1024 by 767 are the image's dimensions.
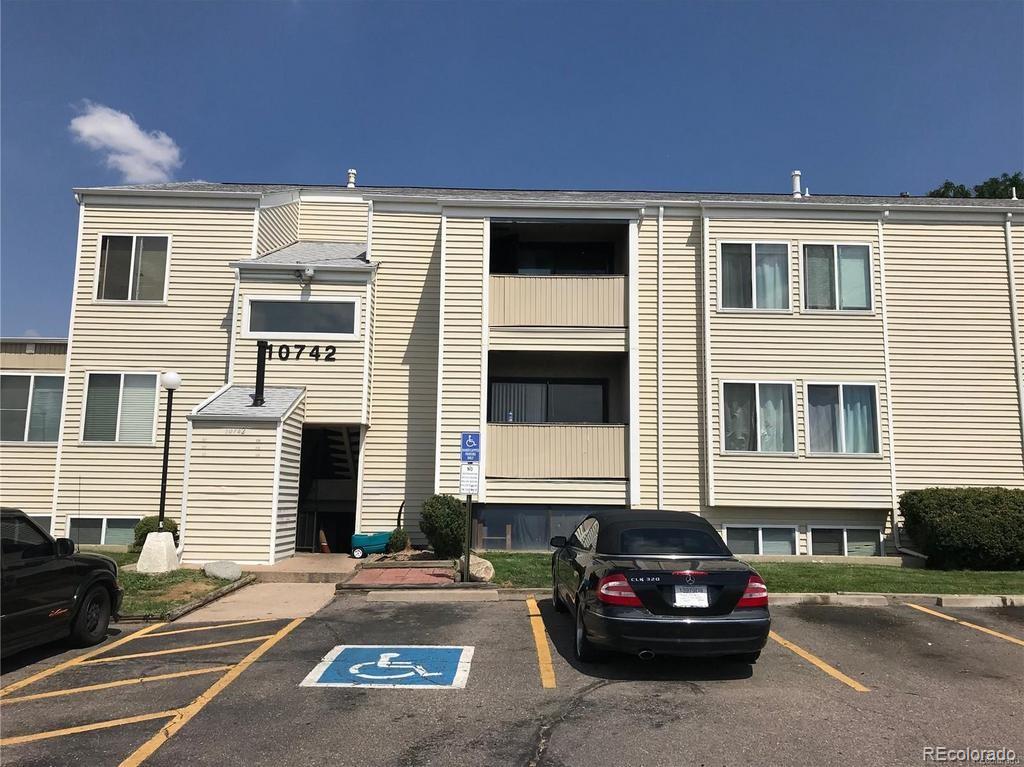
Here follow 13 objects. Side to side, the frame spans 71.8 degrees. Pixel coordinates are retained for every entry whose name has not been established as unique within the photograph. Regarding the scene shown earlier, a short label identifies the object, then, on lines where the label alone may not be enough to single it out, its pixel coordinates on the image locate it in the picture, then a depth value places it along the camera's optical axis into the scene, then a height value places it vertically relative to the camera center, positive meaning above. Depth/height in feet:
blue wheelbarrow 47.50 -5.80
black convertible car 19.63 -4.04
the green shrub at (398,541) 47.37 -5.57
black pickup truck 20.92 -4.45
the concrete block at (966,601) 32.45 -6.03
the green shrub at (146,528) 45.70 -4.85
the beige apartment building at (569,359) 49.26 +7.40
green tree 124.14 +50.44
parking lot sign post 36.22 -0.35
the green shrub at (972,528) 42.88 -3.60
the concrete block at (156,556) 37.42 -5.45
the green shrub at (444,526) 42.75 -4.04
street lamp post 41.42 +3.83
